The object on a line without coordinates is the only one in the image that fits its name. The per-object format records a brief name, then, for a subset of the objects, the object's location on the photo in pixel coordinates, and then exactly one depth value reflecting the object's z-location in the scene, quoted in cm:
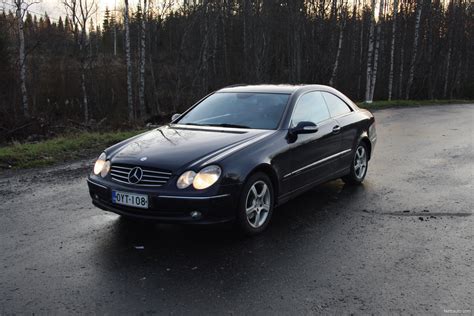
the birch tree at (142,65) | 2244
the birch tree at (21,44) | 2203
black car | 432
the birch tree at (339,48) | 2647
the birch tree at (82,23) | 2597
